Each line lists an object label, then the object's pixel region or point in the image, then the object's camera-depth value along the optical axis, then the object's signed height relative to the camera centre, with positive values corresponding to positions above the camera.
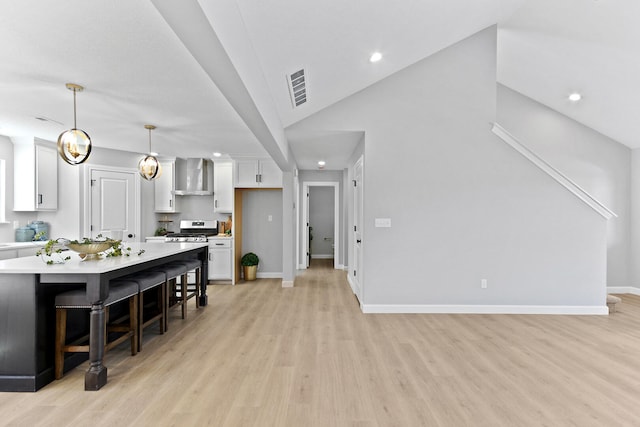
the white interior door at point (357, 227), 4.98 -0.28
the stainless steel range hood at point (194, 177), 6.39 +0.62
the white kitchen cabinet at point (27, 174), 4.83 +0.50
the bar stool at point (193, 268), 4.27 -0.81
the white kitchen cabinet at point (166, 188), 6.43 +0.41
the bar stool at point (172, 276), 3.70 -0.76
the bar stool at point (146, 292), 3.17 -0.94
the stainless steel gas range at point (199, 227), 6.62 -0.35
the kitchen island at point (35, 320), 2.44 -0.83
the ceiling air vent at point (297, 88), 3.33 +1.32
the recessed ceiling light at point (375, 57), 3.72 +1.73
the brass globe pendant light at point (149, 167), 4.29 +0.54
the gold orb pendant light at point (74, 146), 3.01 +0.57
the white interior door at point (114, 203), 5.63 +0.11
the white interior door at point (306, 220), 8.20 -0.24
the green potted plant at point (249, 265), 6.62 -1.09
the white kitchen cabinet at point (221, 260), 6.32 -0.95
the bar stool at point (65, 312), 2.56 -0.80
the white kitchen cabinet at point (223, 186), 6.46 +0.45
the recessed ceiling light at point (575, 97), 5.12 +1.78
